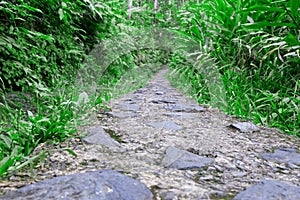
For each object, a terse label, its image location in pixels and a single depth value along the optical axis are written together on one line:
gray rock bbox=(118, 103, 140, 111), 2.71
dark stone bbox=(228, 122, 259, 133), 1.96
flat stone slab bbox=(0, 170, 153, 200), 0.85
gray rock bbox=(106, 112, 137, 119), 2.32
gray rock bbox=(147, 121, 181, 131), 2.02
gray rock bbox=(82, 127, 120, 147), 1.51
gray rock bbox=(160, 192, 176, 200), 0.91
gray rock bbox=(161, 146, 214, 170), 1.24
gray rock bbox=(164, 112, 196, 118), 2.46
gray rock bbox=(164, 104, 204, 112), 2.78
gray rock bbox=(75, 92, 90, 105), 1.94
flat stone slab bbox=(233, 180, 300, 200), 0.93
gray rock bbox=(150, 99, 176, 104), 3.29
